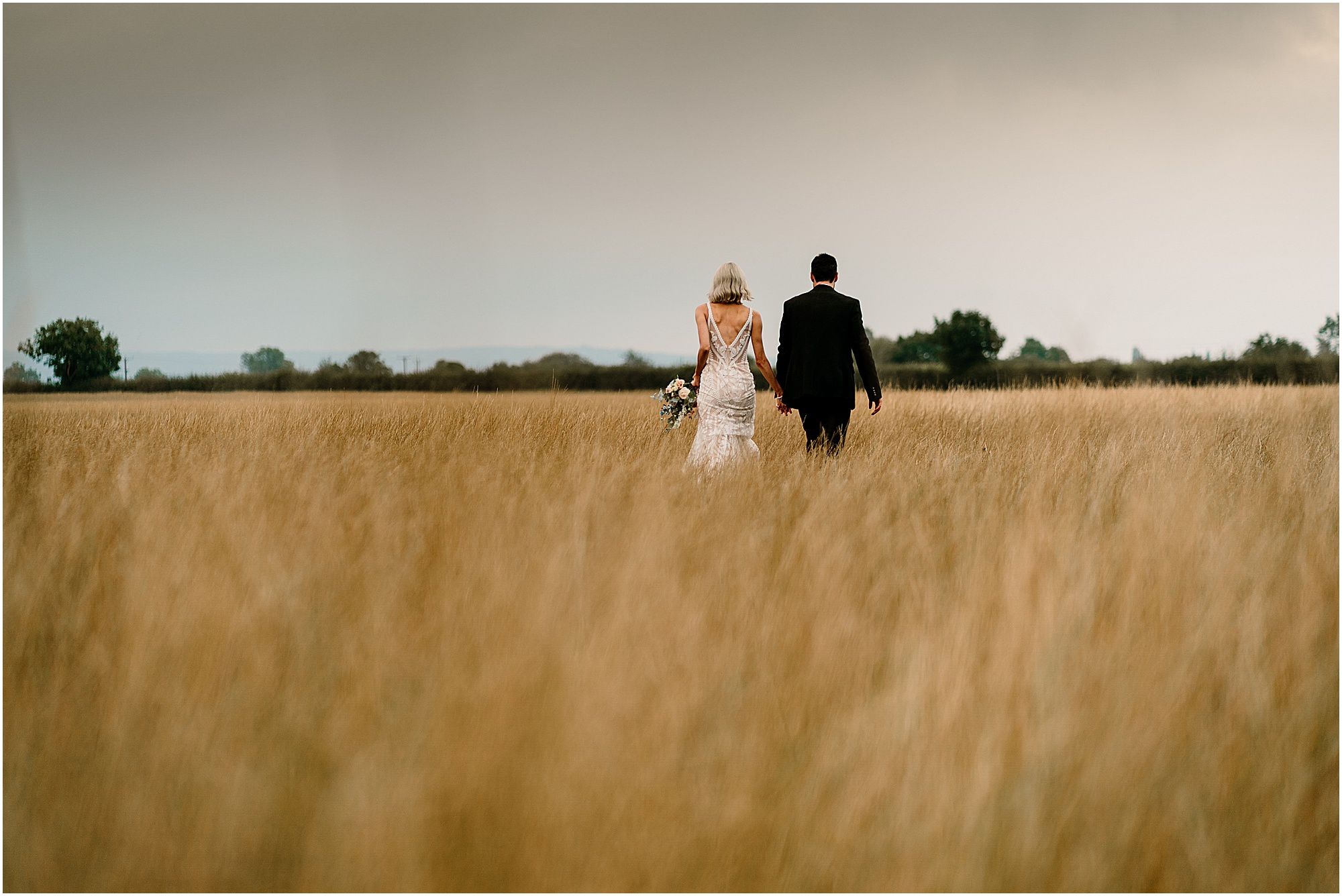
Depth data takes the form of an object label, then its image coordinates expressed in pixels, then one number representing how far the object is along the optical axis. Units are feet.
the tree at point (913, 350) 306.76
